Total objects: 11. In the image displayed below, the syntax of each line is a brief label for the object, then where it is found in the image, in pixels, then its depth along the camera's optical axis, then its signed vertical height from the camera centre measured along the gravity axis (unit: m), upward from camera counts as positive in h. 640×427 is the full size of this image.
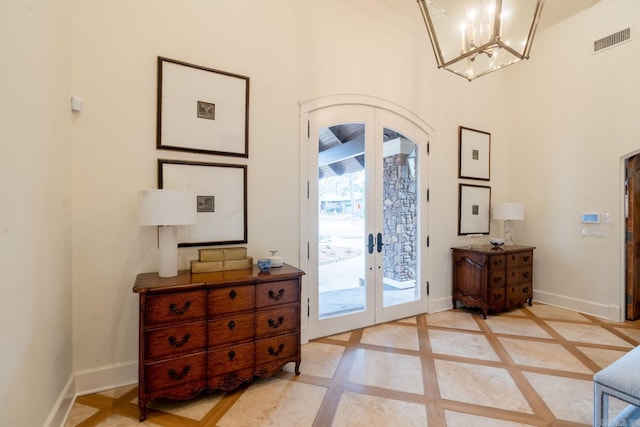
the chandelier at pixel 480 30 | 2.16 +1.45
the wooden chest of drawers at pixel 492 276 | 4.02 -0.89
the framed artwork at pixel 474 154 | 4.52 +0.95
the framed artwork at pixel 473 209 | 4.54 +0.08
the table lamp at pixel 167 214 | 2.15 -0.03
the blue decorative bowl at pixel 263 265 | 2.58 -0.47
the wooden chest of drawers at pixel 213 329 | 2.05 -0.91
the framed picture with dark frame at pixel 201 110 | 2.58 +0.93
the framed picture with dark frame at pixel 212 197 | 2.62 +0.13
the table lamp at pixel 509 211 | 4.44 +0.05
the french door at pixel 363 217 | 3.35 -0.06
